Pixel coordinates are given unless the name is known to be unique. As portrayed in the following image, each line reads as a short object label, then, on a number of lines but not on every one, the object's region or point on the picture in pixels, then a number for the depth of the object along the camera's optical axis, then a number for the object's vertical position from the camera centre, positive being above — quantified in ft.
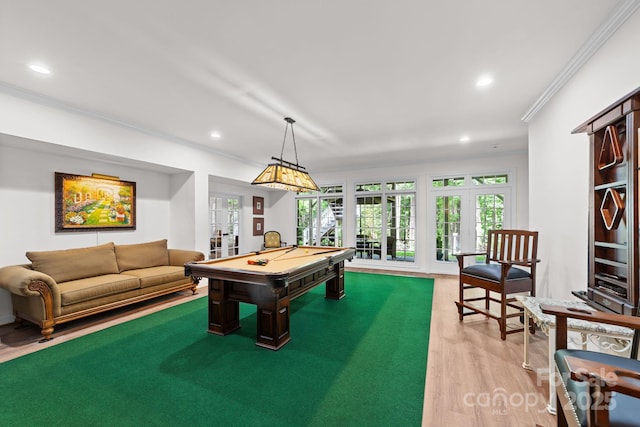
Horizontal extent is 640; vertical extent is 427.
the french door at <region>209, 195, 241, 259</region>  20.12 -0.79
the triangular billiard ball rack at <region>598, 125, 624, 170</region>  5.19 +1.31
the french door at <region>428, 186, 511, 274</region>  17.76 -0.33
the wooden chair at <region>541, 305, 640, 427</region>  2.74 -2.11
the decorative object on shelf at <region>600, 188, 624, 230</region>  5.17 +0.13
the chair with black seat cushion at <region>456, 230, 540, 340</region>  9.11 -2.12
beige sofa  9.09 -2.71
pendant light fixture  10.80 +1.54
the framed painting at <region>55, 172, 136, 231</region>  12.00 +0.59
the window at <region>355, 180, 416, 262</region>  20.59 -0.51
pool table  8.21 -2.59
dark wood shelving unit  4.74 +0.14
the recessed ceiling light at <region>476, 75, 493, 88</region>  8.42 +4.33
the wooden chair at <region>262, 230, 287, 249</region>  23.45 -2.25
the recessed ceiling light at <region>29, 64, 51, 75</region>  7.73 +4.32
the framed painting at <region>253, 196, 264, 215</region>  23.94 +0.87
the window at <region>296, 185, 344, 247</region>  23.15 -0.22
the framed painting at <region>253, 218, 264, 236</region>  23.90 -1.05
